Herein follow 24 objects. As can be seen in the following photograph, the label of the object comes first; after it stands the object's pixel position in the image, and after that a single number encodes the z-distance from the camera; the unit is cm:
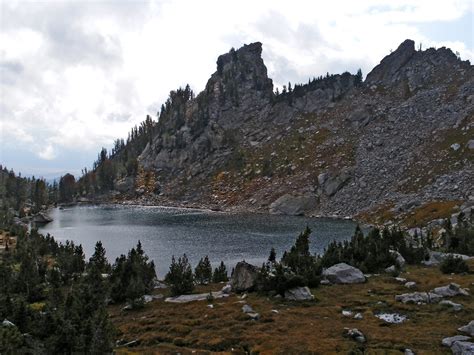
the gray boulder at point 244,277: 4862
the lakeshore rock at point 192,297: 4804
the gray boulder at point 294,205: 16475
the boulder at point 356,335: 3208
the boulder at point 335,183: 16700
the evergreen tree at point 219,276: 6137
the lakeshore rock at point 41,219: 16638
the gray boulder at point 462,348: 2814
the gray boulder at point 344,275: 5025
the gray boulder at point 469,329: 3139
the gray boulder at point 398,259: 5716
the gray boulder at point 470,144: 14460
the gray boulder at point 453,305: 3701
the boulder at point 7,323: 3386
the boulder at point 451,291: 4112
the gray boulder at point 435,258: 5996
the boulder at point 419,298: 4022
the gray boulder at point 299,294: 4384
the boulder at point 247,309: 4072
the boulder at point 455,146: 14977
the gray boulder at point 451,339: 3022
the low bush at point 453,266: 5181
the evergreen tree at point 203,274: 6073
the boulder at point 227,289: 4962
